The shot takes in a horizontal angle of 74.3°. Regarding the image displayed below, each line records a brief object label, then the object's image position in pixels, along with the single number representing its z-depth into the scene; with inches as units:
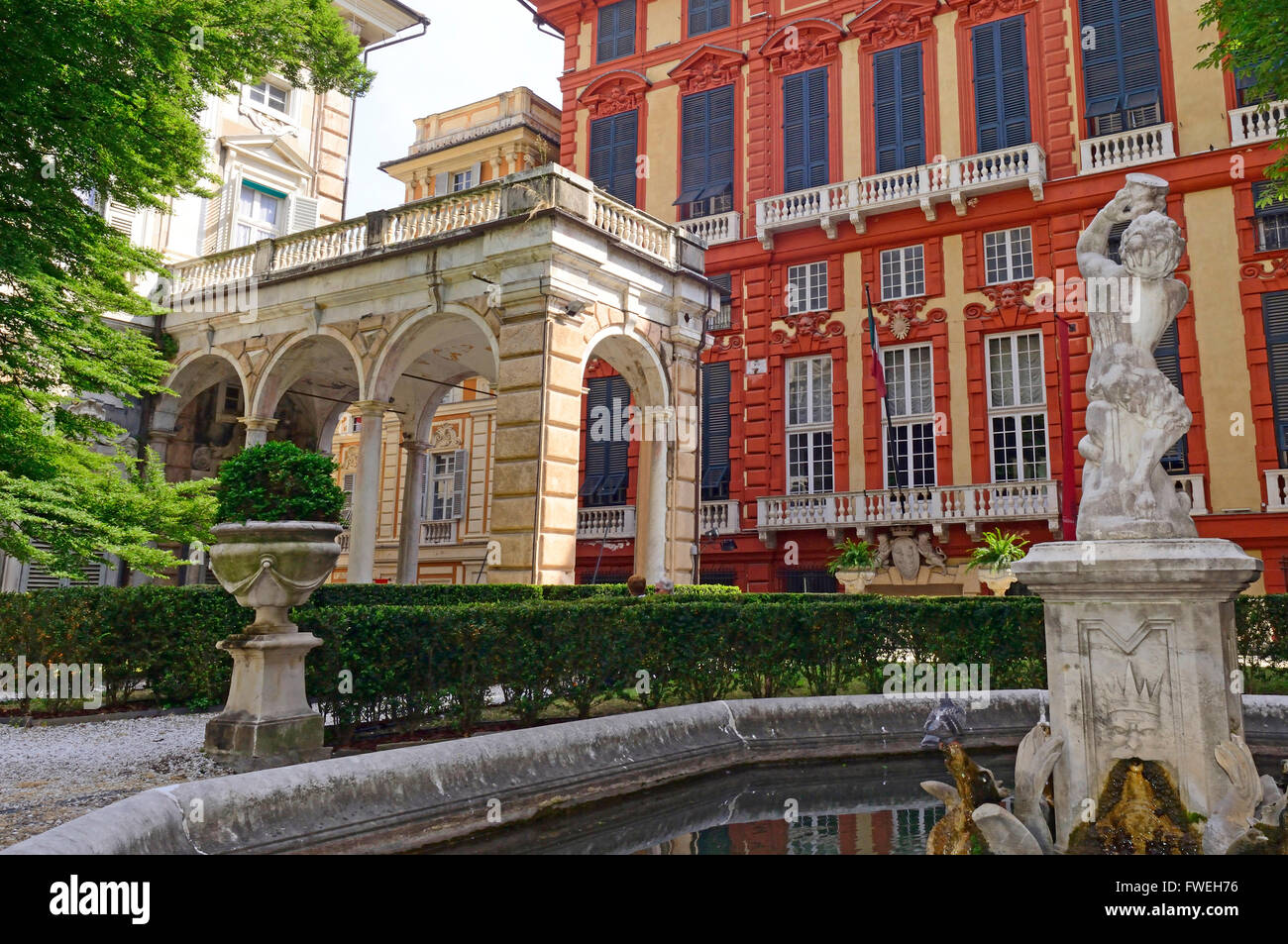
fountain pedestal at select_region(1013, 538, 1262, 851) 167.9
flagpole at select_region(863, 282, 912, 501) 821.9
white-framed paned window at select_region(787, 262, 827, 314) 968.3
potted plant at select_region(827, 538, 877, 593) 769.6
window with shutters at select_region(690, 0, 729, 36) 1073.5
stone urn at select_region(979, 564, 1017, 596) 696.4
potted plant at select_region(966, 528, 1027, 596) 690.8
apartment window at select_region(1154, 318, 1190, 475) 778.2
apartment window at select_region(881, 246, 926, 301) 922.1
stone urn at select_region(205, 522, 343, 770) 259.0
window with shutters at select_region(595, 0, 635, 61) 1138.7
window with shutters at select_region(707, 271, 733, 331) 1006.3
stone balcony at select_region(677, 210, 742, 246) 1009.5
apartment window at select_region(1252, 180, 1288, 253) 770.8
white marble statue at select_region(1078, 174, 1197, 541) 185.6
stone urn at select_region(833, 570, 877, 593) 766.5
